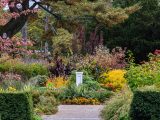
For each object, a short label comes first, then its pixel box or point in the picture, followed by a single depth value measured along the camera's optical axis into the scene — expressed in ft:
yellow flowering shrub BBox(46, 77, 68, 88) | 73.20
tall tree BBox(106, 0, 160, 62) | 115.75
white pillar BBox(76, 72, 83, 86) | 69.80
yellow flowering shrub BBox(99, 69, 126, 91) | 71.87
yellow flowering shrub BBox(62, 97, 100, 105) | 63.05
